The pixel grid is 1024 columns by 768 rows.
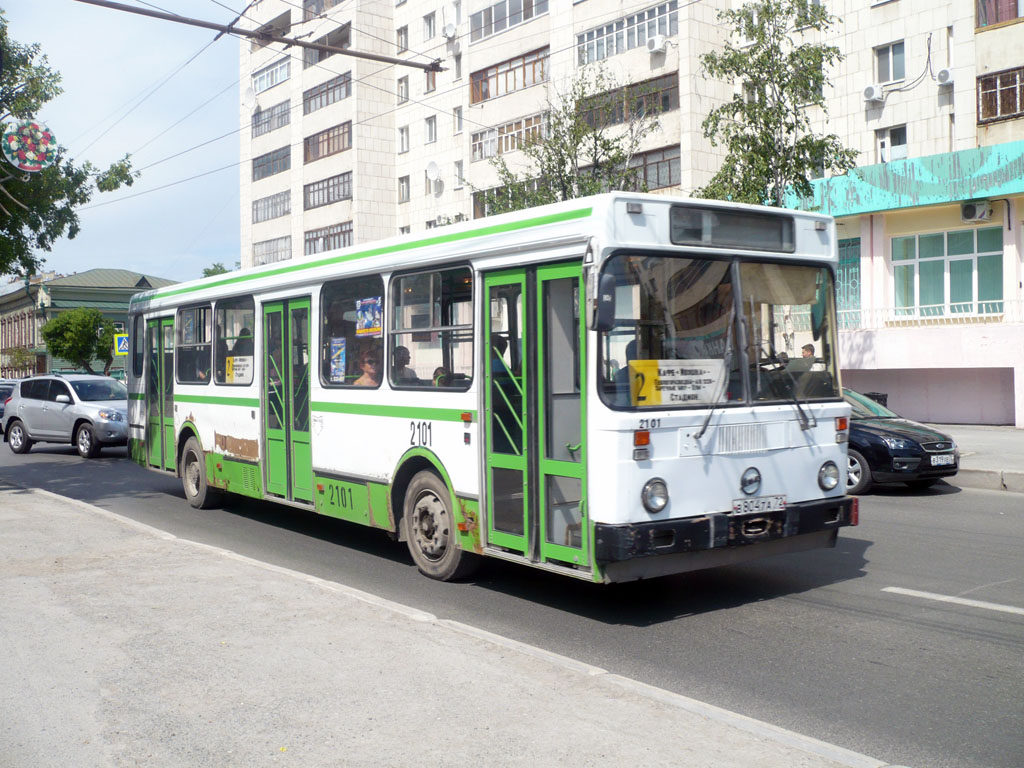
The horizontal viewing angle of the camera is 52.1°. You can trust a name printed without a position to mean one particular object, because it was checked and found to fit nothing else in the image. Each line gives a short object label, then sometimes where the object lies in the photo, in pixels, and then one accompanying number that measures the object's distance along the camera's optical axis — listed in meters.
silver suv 22.05
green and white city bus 6.73
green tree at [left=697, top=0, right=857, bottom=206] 19.12
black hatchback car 13.62
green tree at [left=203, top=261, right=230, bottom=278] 86.18
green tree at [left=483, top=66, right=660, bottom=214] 23.50
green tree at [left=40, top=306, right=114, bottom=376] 71.50
